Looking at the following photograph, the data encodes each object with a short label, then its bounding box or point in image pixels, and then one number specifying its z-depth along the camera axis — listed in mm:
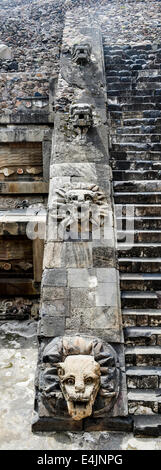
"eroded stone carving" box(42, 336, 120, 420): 3395
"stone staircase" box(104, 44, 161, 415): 4066
